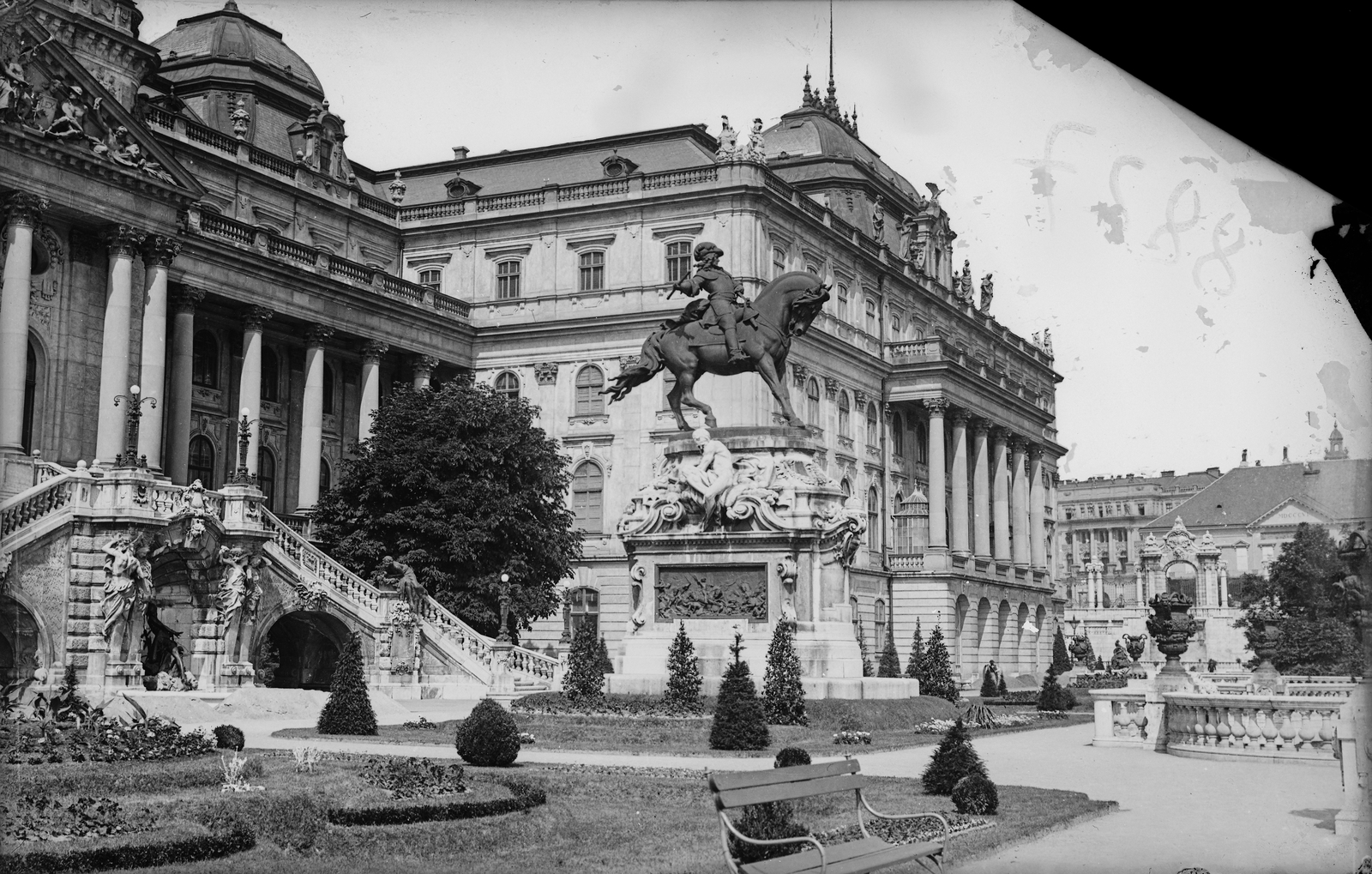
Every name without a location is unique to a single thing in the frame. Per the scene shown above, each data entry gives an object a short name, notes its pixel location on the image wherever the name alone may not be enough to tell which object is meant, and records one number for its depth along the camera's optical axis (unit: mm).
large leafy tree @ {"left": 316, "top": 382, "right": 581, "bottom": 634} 47938
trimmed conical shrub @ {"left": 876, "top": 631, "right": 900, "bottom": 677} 45844
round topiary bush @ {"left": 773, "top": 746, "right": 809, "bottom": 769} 14977
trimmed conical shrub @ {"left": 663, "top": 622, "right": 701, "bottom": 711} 25641
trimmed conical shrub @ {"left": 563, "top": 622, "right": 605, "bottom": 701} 27969
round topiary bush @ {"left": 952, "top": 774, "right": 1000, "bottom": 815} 15289
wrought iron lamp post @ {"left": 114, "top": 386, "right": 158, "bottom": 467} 43000
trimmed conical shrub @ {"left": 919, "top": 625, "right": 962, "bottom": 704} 39219
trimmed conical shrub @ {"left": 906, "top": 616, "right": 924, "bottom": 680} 40125
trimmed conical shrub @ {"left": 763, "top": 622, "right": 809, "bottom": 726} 25188
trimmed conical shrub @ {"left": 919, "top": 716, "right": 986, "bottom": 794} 16953
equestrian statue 28688
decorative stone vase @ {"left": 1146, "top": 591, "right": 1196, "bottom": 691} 32375
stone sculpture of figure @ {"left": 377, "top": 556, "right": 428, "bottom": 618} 42400
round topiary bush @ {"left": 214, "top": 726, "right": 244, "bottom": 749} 21094
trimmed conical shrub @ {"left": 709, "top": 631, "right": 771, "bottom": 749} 22000
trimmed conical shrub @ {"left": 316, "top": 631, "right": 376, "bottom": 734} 25781
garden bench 9883
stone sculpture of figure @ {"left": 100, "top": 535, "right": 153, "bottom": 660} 32781
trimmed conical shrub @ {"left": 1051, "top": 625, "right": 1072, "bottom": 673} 69625
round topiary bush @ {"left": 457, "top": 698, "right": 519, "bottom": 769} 19250
